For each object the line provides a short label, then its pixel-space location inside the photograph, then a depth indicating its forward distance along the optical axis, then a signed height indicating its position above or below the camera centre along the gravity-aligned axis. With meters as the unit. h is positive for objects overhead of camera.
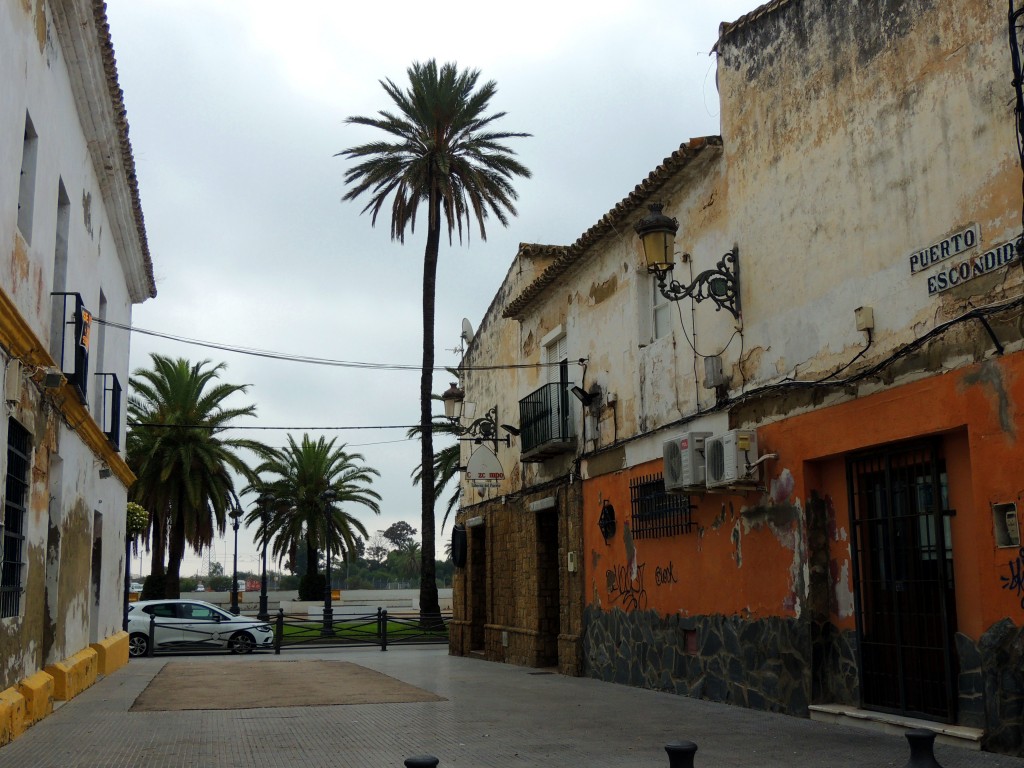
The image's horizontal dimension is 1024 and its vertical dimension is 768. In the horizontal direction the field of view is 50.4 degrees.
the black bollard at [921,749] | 5.07 -0.97
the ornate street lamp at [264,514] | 36.34 +1.44
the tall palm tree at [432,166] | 30.17 +10.62
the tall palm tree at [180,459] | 33.78 +2.94
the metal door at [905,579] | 8.90 -0.33
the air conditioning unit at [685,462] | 11.94 +0.91
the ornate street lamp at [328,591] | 28.00 -1.19
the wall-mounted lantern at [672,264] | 11.62 +2.98
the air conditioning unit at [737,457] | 11.16 +0.88
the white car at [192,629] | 24.62 -1.72
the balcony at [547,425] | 16.80 +1.96
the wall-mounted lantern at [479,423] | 21.06 +2.44
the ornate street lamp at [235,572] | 35.22 -0.68
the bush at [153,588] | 34.81 -1.06
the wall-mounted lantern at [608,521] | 15.08 +0.34
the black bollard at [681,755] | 4.86 -0.93
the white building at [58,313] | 9.50 +2.58
